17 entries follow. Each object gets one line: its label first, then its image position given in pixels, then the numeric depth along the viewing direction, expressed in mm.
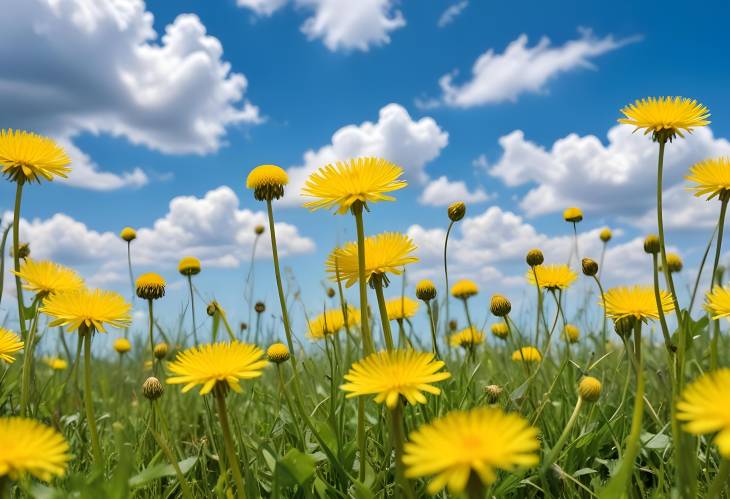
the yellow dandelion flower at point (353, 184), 250
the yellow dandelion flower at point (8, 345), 295
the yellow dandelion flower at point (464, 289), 638
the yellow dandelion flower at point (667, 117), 317
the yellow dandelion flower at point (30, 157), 355
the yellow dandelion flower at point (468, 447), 147
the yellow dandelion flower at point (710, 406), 156
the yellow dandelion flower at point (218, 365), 215
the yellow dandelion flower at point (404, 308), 446
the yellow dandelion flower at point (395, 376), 195
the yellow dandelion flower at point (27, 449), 174
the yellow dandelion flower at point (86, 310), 279
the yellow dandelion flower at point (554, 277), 448
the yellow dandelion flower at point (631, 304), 306
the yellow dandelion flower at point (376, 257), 270
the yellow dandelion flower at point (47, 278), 357
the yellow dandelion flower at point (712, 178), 306
